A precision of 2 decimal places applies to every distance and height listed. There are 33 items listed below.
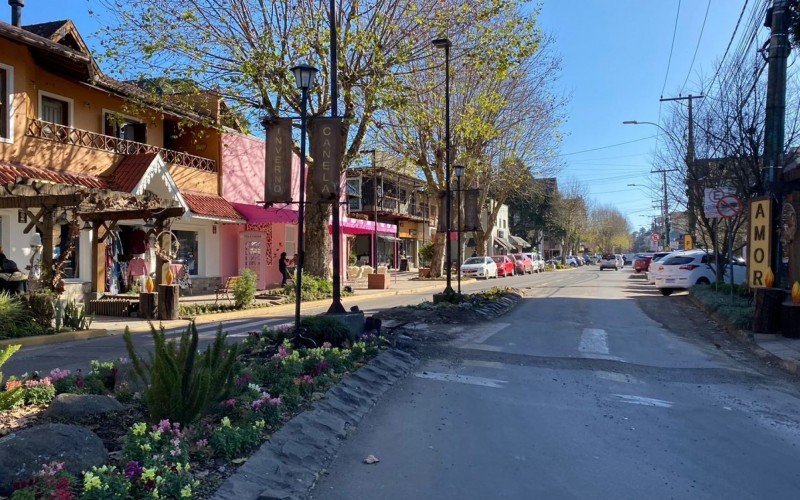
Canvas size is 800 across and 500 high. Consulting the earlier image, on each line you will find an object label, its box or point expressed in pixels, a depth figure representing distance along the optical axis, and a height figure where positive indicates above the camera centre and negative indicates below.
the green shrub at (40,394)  5.30 -1.21
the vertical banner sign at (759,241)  11.57 +0.29
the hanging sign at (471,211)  18.56 +1.46
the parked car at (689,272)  21.55 -0.58
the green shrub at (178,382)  4.61 -0.98
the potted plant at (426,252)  42.00 +0.38
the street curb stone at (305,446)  3.84 -1.46
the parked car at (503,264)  41.62 -0.51
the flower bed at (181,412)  3.45 -1.25
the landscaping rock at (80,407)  4.84 -1.22
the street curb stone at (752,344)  8.78 -1.59
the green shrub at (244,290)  16.44 -0.87
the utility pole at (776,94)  11.95 +3.26
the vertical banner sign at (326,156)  9.59 +1.65
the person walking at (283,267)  22.75 -0.34
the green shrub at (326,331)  8.51 -1.04
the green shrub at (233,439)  4.24 -1.31
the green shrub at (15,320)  10.41 -1.09
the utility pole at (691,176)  18.69 +2.54
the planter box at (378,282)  26.27 -1.07
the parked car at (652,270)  23.35 -0.57
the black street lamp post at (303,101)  8.41 +2.28
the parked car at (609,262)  57.12 -0.53
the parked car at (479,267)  37.03 -0.63
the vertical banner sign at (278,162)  9.91 +1.68
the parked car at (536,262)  52.47 -0.47
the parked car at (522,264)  46.69 -0.56
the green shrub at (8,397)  4.73 -1.09
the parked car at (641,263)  39.84 -0.45
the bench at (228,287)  17.38 -0.85
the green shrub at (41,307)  11.30 -0.90
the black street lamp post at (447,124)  14.13 +3.44
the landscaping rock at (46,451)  3.50 -1.19
